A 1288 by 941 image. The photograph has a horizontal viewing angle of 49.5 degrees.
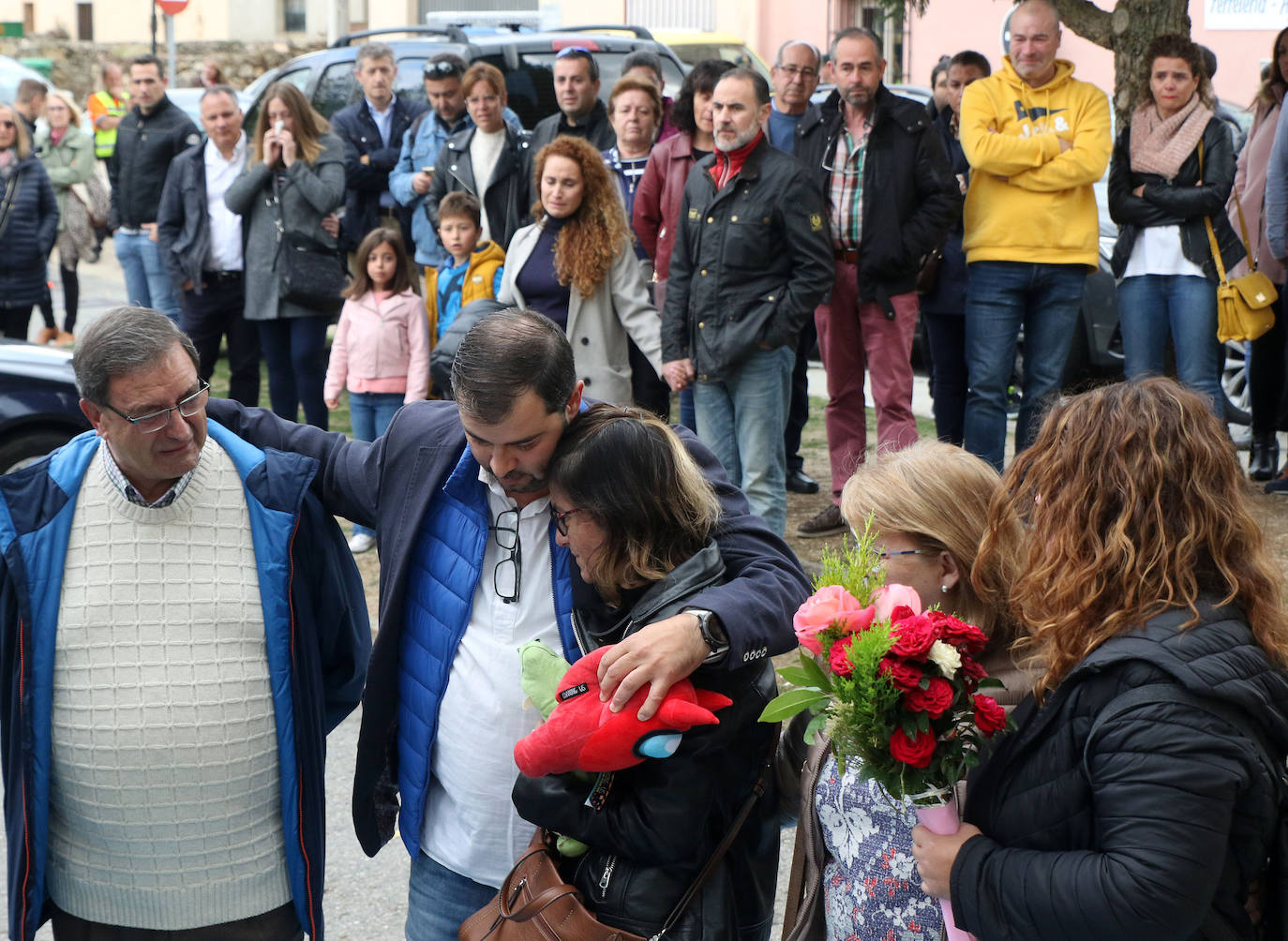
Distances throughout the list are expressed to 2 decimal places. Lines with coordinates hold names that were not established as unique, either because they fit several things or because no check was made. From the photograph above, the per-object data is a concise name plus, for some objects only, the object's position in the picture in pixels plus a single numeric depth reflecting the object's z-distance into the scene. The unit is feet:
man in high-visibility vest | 51.96
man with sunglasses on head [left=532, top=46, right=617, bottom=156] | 25.64
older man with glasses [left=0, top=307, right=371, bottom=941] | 9.13
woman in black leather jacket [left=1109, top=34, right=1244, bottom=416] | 21.53
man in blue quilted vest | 8.56
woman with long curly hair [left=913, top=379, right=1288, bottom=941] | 6.36
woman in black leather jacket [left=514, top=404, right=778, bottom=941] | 7.72
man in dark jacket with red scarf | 19.85
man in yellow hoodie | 20.56
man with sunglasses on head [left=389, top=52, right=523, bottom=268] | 27.09
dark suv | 35.58
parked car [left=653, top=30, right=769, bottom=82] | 47.37
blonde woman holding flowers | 8.01
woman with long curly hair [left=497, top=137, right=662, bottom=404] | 20.67
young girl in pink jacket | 23.61
